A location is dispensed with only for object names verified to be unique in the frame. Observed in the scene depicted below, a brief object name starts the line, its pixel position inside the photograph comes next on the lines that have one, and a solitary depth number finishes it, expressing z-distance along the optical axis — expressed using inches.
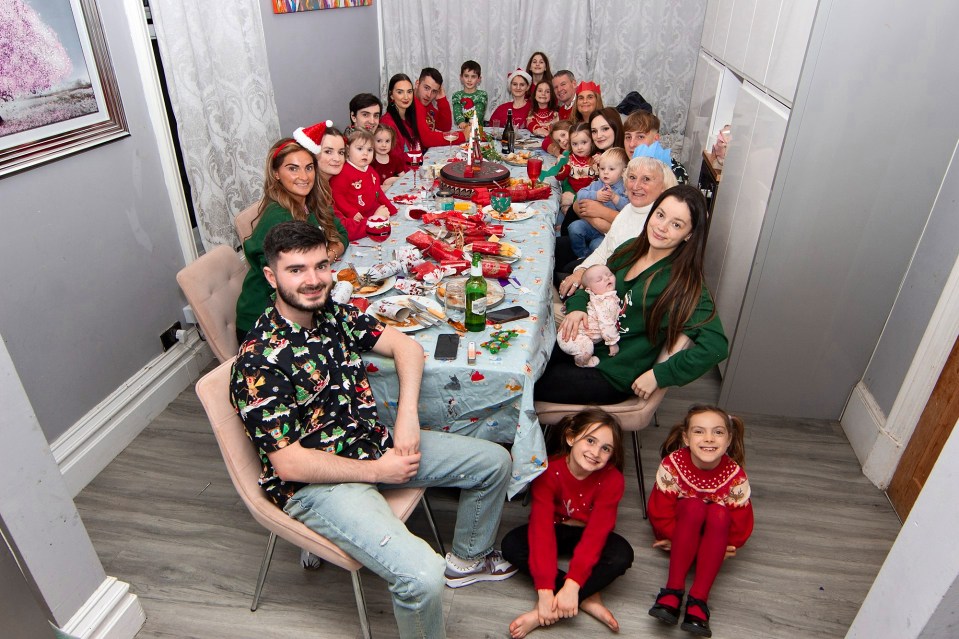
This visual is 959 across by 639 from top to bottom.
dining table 67.7
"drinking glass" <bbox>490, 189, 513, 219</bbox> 107.5
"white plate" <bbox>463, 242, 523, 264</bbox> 91.0
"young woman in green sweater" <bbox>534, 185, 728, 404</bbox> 75.9
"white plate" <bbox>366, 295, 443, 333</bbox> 73.2
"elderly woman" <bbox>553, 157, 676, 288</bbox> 98.5
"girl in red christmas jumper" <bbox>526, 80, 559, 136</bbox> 161.5
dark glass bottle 145.6
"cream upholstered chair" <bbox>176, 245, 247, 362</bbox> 80.9
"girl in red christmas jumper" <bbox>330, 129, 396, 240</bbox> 104.5
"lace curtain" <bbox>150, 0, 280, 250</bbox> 100.1
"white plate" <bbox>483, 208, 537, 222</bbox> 106.7
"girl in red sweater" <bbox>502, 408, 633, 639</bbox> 70.2
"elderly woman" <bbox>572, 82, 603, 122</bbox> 143.9
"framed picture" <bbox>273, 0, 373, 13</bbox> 135.9
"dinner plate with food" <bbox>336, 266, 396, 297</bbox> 81.6
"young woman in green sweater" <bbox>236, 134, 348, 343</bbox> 85.4
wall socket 107.7
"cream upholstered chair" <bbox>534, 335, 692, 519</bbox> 79.3
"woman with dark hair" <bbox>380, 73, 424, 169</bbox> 142.3
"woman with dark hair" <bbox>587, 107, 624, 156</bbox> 125.8
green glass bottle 72.7
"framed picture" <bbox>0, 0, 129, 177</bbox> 75.7
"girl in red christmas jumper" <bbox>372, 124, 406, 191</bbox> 125.8
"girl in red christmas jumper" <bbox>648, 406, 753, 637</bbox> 71.9
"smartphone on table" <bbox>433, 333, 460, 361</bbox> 68.5
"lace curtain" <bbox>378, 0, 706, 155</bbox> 180.5
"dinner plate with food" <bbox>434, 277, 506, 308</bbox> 77.4
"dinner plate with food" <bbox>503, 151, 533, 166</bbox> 138.5
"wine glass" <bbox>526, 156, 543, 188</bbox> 124.2
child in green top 162.7
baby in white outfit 81.7
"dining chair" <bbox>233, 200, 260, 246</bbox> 98.9
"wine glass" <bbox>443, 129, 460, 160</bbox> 154.4
